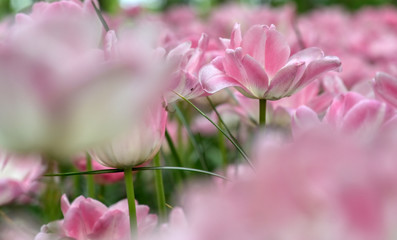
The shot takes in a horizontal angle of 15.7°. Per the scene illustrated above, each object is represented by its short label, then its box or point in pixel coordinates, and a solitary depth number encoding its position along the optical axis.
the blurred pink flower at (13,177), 0.97
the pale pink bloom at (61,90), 0.65
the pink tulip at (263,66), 0.93
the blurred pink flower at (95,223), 0.89
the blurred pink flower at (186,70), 0.90
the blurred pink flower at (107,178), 1.19
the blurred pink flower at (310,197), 0.55
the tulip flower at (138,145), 0.87
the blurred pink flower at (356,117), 0.87
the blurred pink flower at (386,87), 0.92
